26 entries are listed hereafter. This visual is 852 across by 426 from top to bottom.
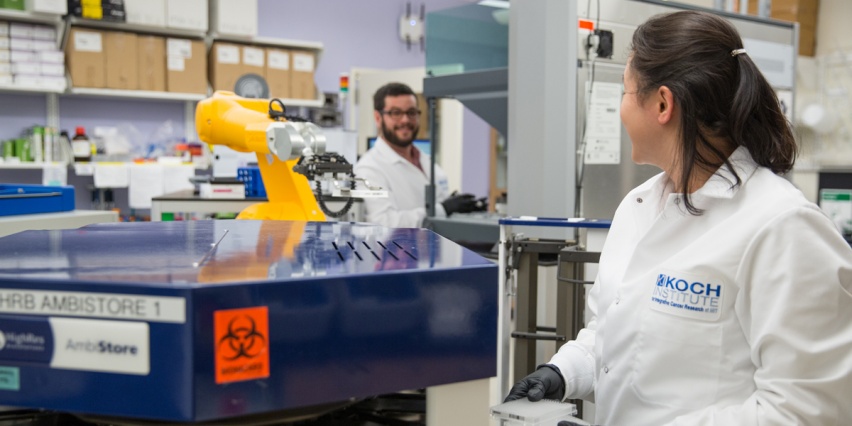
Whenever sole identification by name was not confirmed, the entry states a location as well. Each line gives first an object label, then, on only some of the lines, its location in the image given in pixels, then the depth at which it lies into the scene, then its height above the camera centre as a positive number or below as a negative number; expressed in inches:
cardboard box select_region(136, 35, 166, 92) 183.0 +26.7
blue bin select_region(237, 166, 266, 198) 131.6 -2.0
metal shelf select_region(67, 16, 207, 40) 173.8 +34.6
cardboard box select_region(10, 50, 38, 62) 167.0 +25.2
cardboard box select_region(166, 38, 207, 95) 187.2 +26.4
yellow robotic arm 66.6 +2.9
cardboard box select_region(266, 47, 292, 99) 203.0 +27.3
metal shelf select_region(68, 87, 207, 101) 177.5 +18.4
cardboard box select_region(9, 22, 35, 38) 165.3 +30.8
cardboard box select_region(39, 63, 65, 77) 170.1 +22.6
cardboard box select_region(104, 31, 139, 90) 178.9 +26.2
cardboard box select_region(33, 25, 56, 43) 169.2 +30.8
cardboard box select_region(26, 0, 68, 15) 163.3 +35.7
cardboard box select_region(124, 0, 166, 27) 177.5 +37.9
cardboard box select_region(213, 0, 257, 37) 189.5 +39.5
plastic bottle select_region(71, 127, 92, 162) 178.5 +5.3
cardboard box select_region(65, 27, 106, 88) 173.8 +26.2
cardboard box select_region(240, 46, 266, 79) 198.1 +29.7
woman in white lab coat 34.7 -4.7
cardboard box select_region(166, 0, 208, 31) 181.9 +38.5
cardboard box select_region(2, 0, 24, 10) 164.6 +36.2
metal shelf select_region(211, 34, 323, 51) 195.5 +35.3
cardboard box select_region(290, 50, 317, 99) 207.2 +27.2
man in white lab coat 151.3 +3.5
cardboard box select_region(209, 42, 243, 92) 193.5 +27.6
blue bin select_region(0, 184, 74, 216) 69.9 -3.2
